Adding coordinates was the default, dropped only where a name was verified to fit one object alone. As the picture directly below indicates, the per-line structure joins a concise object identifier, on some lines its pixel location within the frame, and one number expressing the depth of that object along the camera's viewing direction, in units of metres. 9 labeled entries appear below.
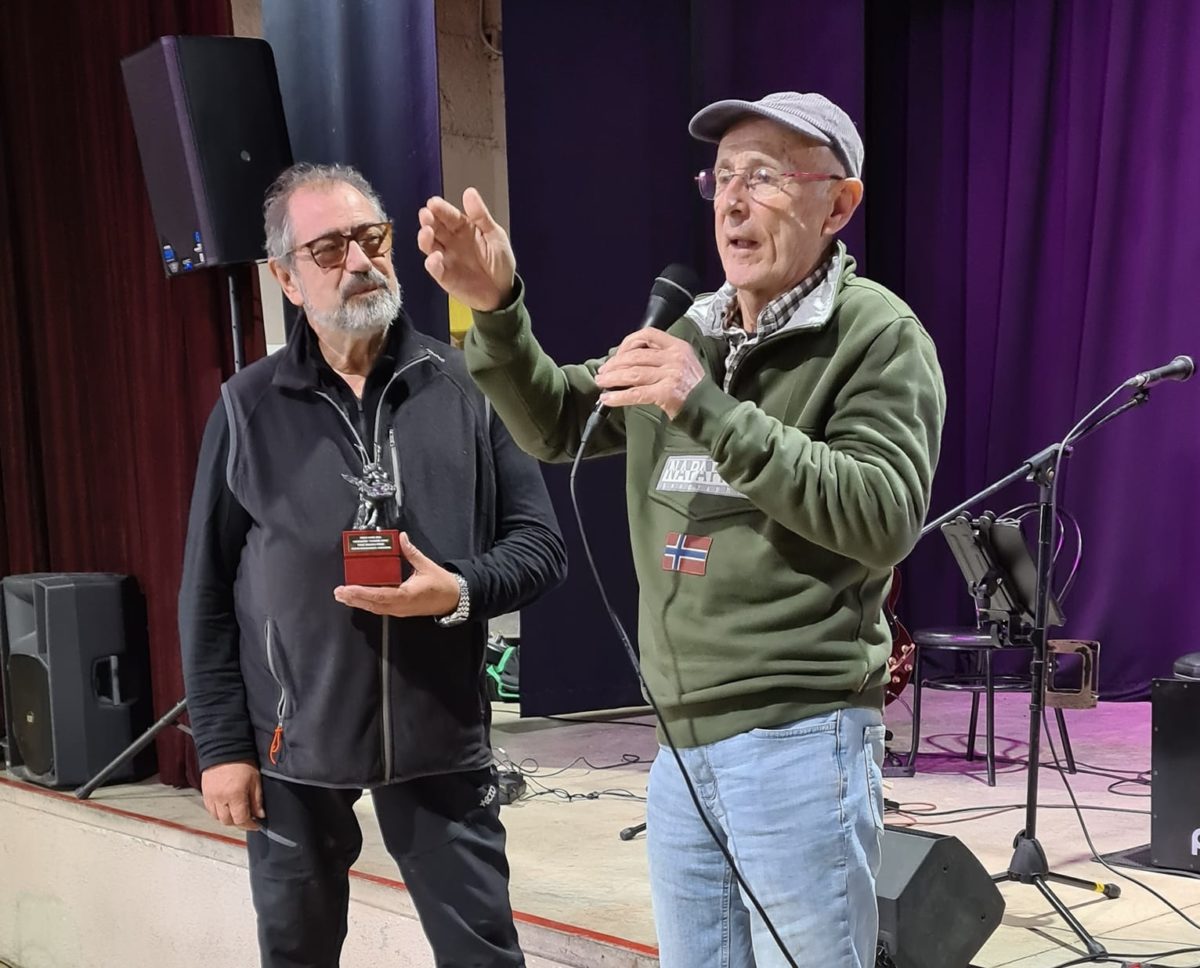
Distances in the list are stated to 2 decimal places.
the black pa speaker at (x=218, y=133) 3.55
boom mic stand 3.01
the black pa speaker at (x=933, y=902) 2.34
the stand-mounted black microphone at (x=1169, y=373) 3.03
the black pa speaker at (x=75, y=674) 4.30
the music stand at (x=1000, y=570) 3.92
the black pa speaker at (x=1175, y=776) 3.27
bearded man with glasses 1.97
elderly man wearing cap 1.33
